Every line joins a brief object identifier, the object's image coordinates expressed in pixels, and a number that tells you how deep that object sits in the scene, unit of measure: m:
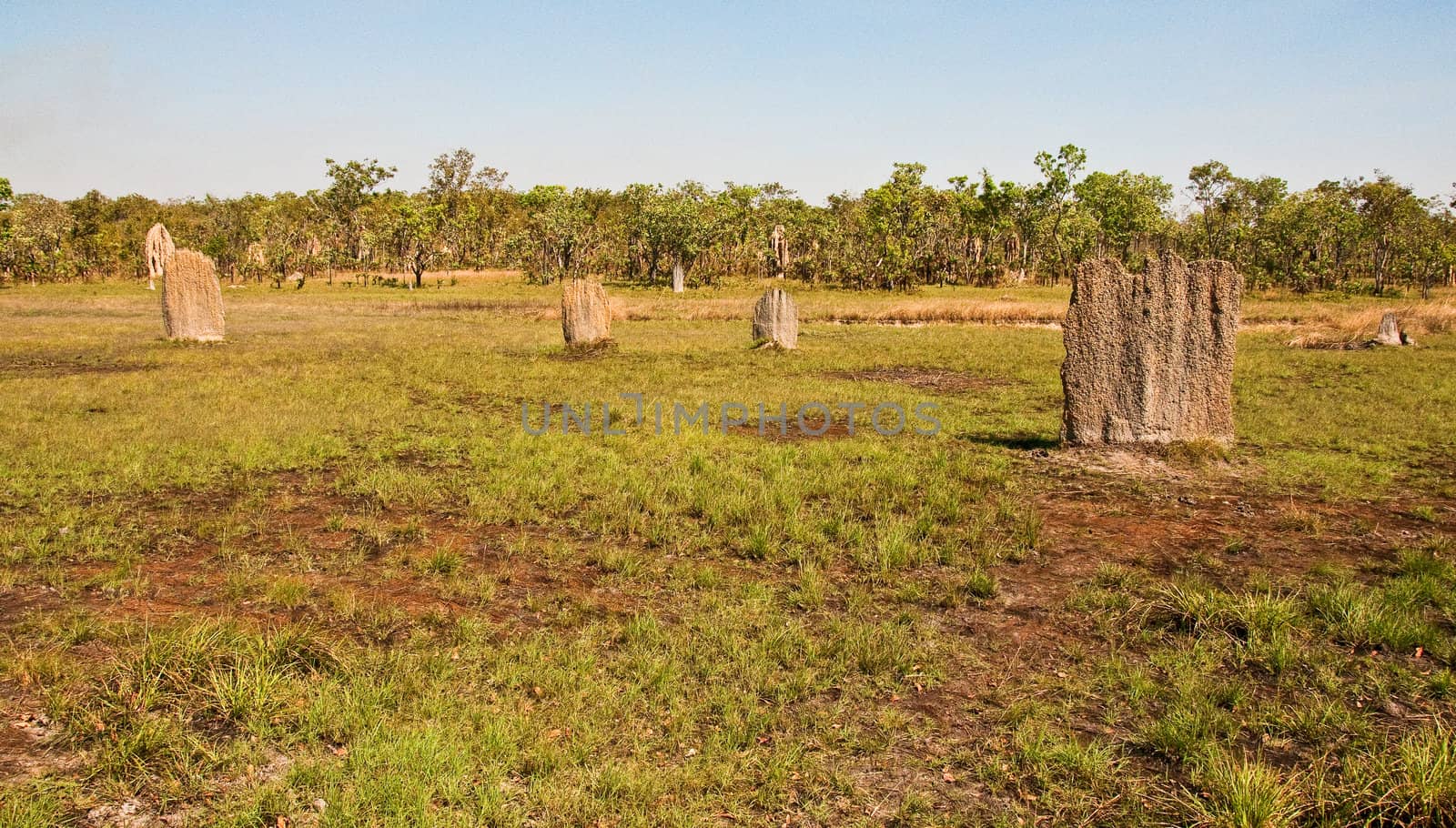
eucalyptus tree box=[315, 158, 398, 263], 67.31
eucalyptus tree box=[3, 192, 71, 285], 55.06
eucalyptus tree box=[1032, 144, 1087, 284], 56.72
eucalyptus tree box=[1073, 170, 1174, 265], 55.44
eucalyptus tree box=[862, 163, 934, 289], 51.06
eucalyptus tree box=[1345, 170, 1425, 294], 51.81
